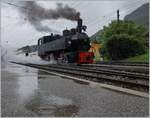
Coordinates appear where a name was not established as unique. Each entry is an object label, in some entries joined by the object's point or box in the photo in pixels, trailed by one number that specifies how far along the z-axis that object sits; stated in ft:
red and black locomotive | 39.32
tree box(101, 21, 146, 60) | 64.45
